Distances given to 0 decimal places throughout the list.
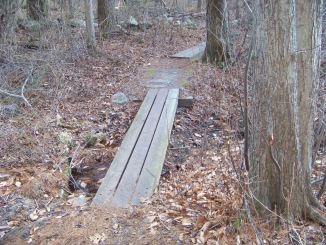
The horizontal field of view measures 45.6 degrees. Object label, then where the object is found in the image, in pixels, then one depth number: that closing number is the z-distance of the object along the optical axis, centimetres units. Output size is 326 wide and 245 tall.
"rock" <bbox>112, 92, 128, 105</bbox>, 788
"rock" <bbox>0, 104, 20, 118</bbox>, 644
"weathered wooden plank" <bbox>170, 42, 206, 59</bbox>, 1177
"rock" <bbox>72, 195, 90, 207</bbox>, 427
